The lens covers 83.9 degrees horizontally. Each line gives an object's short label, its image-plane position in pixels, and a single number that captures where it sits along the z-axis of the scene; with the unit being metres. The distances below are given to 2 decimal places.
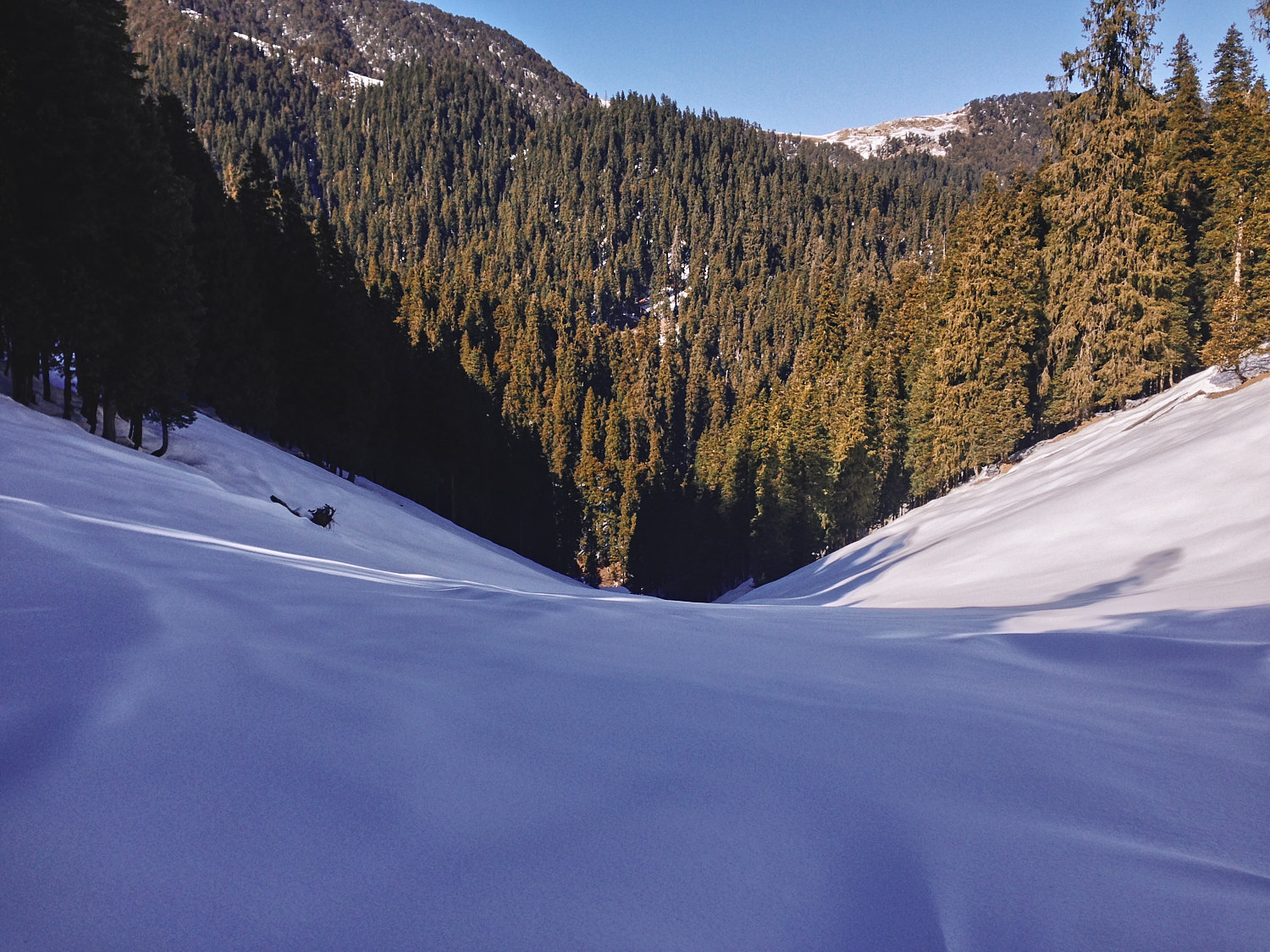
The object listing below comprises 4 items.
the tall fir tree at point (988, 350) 27.88
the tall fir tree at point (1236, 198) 21.14
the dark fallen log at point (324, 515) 13.13
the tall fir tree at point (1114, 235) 25.08
